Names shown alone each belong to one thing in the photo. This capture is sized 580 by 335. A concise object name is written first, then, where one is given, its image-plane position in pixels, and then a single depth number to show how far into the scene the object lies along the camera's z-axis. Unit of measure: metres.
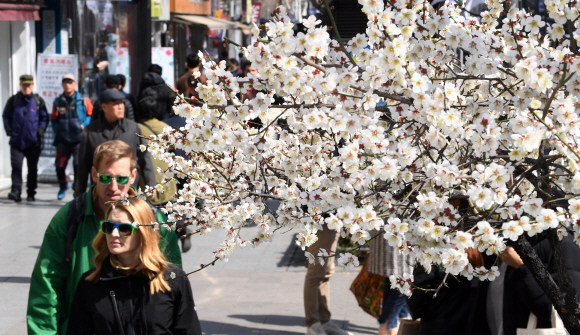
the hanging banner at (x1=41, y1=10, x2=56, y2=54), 28.76
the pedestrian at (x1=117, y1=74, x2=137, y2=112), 21.27
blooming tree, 4.37
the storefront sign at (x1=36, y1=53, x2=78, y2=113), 25.98
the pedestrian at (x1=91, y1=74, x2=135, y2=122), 19.63
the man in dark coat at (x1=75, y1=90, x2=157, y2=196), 12.73
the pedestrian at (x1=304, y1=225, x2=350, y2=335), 12.07
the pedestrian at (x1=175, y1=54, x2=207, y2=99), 18.93
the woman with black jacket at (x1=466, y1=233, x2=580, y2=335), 7.37
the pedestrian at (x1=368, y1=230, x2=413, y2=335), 10.99
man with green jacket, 7.33
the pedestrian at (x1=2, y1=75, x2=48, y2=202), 22.95
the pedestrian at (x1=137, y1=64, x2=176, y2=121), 14.44
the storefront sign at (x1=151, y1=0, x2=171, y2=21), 35.34
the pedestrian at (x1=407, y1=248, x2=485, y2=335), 8.40
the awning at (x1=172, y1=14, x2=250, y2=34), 44.35
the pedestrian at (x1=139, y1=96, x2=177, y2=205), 13.01
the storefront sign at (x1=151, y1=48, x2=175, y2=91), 31.02
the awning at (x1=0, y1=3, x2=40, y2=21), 25.86
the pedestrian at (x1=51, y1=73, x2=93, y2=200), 23.46
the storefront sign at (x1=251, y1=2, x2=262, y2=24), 59.19
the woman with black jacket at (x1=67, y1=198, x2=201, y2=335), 6.42
